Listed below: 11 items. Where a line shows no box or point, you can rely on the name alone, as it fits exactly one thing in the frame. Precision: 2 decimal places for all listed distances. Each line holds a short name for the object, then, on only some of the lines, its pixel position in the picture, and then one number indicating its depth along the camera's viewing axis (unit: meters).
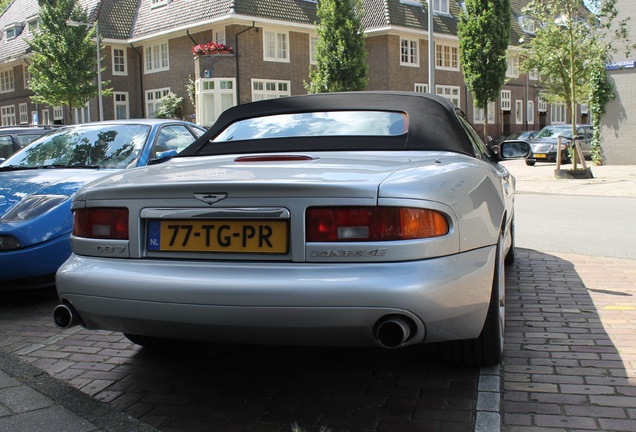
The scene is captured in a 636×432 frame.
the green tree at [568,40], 18.33
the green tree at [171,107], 35.75
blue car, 5.17
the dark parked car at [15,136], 9.40
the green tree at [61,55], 33.37
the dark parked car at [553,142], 28.31
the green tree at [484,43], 32.69
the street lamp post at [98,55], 33.19
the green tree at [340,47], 32.19
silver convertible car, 2.72
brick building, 33.78
